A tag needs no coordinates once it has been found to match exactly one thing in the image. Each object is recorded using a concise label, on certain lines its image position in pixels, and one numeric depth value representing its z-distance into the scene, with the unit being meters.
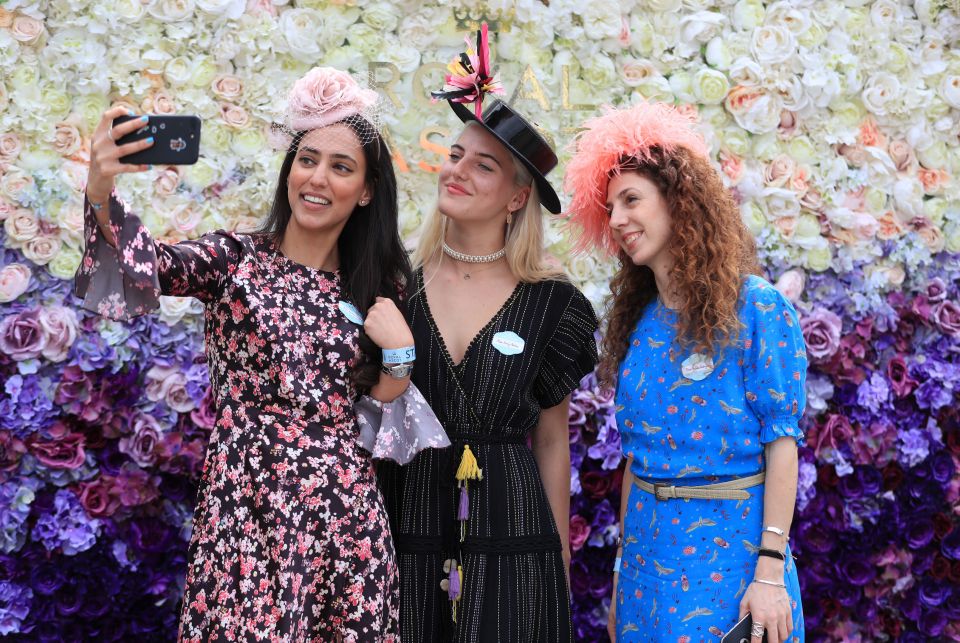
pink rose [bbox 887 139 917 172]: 4.66
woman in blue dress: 2.66
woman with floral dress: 2.56
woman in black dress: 2.96
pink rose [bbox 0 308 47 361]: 3.62
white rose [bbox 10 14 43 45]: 3.76
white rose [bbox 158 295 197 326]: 3.79
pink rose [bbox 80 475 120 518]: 3.65
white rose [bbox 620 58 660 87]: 4.36
